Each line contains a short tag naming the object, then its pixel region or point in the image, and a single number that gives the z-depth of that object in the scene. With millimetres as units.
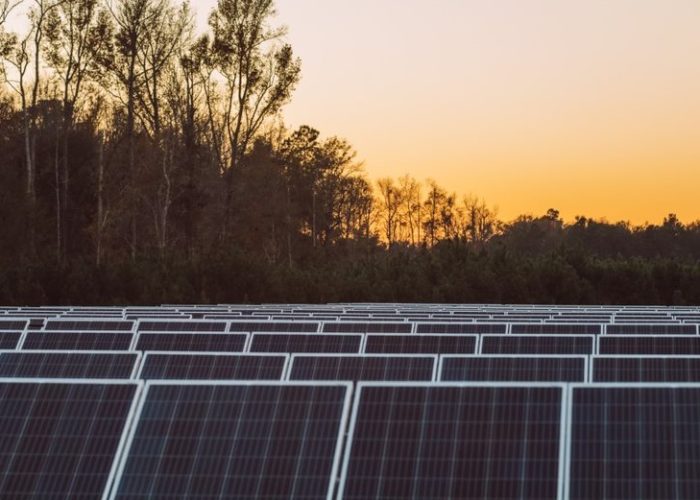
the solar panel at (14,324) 19734
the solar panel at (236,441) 7707
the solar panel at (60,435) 7957
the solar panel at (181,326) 19125
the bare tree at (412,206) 95438
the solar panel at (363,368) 12992
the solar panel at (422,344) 16484
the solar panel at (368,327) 18641
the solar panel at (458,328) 18595
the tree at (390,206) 94250
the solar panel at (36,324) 19766
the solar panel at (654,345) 15727
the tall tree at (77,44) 52438
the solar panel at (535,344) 16328
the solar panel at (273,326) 18875
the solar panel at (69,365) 13930
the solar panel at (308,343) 16625
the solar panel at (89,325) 19578
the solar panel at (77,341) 17766
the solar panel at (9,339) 17891
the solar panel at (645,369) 12344
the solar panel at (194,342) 17219
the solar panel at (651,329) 18156
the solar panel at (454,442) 7438
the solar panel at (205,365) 13305
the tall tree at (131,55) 53188
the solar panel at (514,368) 12758
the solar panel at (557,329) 18094
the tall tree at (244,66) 52750
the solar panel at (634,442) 7203
